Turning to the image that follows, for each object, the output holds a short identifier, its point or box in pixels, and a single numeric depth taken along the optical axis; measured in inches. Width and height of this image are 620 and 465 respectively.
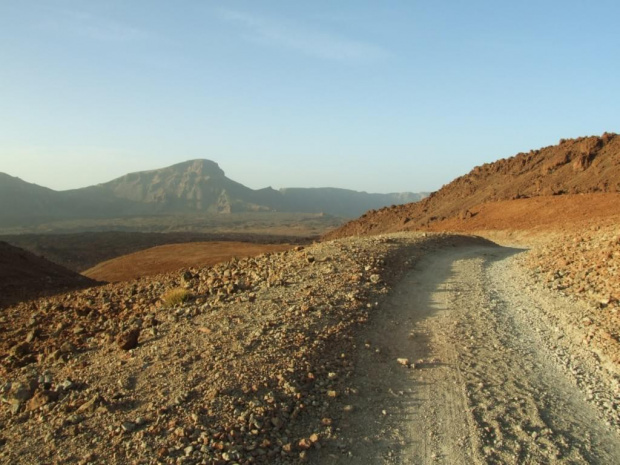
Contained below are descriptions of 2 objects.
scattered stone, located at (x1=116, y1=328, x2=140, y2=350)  302.3
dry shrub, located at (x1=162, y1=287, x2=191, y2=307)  389.7
